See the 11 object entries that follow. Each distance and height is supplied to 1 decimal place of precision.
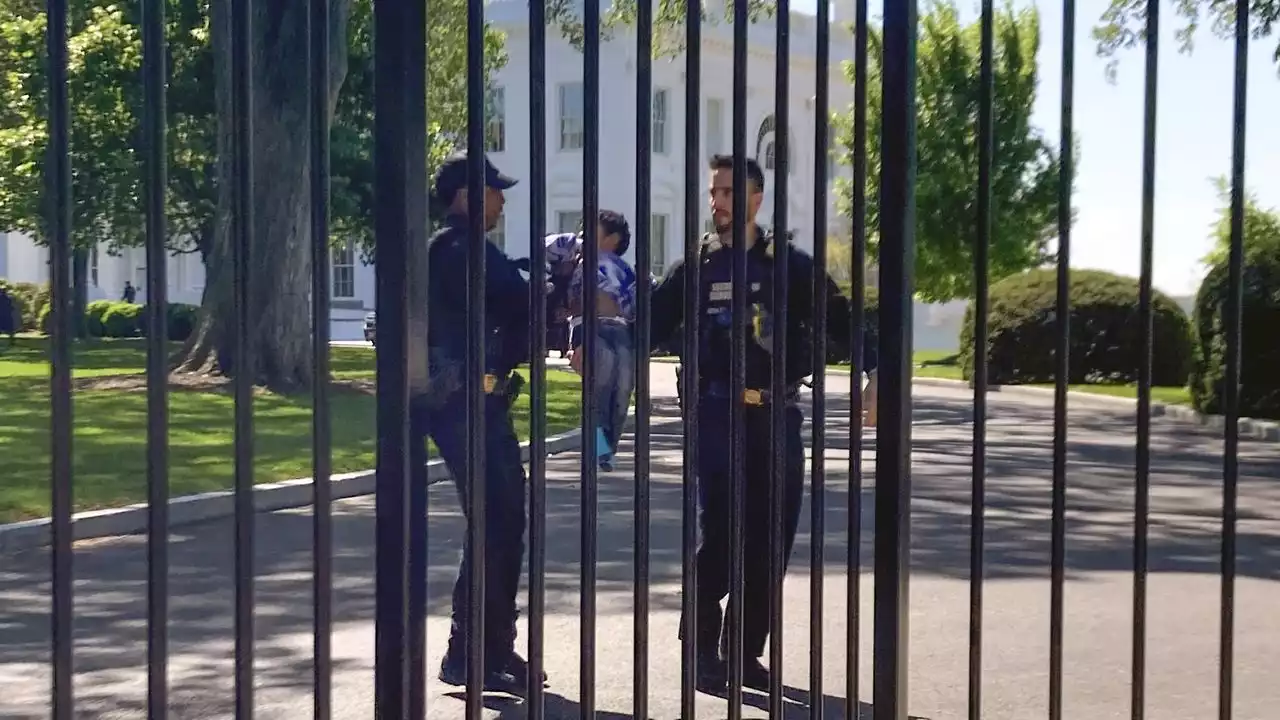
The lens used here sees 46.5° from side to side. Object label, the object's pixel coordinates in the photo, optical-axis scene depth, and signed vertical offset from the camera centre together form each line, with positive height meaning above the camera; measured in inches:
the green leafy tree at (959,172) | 832.3 +98.9
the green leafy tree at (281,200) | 695.7 +51.4
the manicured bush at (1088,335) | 1027.3 -14.5
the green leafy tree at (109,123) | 1037.2 +133.6
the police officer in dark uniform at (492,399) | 194.9 -11.9
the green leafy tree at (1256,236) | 670.5 +39.5
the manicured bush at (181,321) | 1485.1 -12.5
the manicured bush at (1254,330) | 665.6 -6.6
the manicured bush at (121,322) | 1628.9 -15.2
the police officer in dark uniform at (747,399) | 191.6 -11.6
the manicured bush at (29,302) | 1786.4 +6.6
